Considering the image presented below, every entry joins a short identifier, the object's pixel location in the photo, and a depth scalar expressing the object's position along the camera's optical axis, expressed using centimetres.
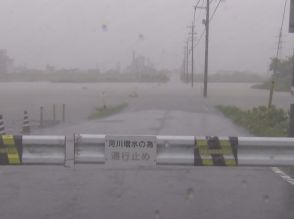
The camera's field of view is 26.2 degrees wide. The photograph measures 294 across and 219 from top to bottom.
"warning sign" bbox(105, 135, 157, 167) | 811
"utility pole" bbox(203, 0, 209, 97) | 5569
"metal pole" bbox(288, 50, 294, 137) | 1357
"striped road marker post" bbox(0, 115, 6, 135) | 1951
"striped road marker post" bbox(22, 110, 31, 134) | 2155
